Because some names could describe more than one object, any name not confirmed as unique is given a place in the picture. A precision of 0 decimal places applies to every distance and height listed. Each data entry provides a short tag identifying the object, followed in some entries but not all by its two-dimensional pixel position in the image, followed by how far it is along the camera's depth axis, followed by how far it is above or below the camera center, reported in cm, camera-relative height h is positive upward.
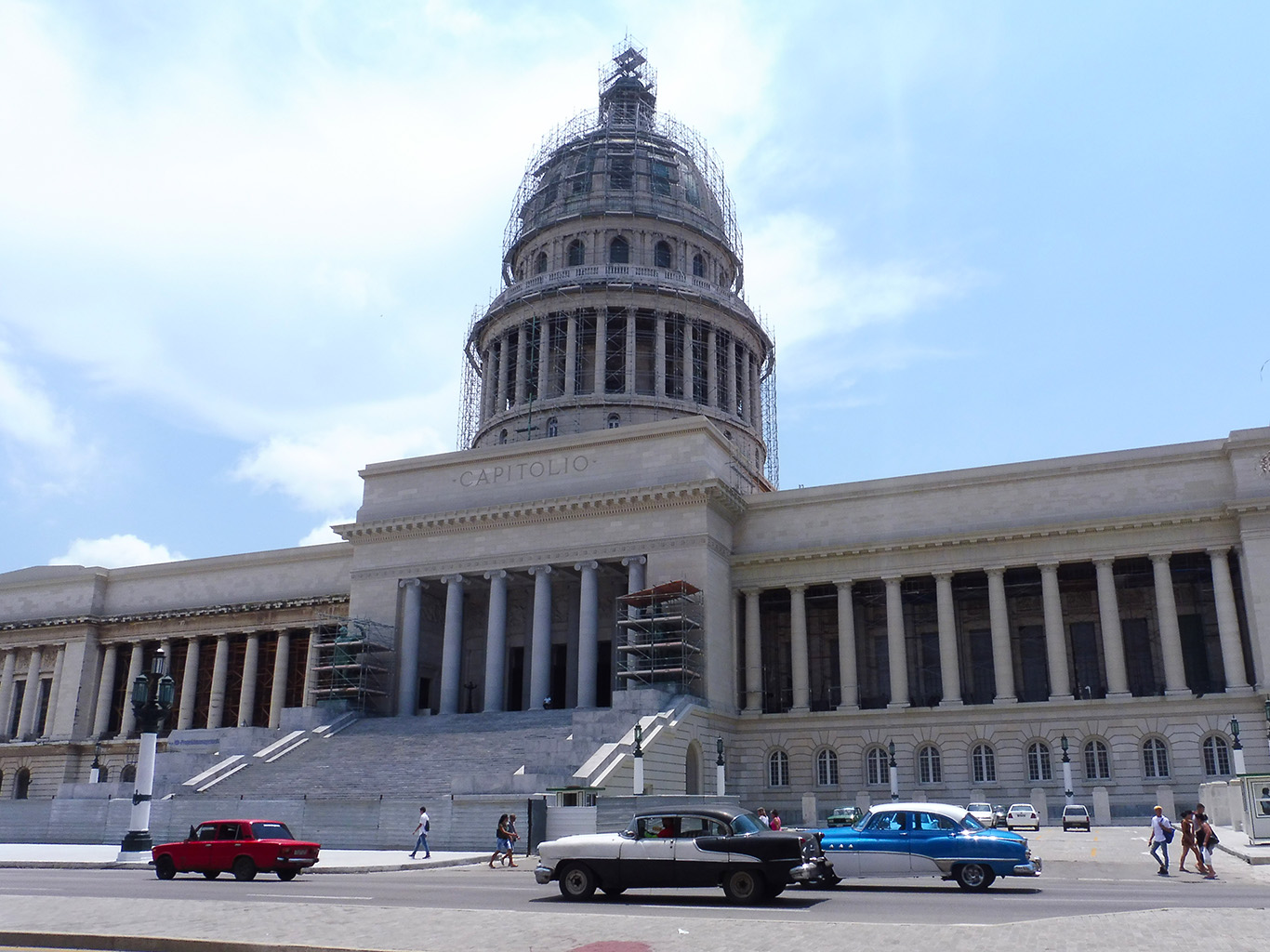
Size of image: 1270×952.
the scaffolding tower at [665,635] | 5472 +797
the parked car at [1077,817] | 4422 -18
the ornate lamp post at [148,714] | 3500 +271
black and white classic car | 2075 -87
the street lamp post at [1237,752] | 4569 +234
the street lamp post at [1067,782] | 4984 +123
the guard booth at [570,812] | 3719 -14
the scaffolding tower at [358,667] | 6053 +702
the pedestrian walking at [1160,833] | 2745 -46
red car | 2720 -112
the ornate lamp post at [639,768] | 4272 +142
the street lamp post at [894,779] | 5191 +136
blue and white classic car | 2328 -74
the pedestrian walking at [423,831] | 3431 -72
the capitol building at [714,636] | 5147 +888
